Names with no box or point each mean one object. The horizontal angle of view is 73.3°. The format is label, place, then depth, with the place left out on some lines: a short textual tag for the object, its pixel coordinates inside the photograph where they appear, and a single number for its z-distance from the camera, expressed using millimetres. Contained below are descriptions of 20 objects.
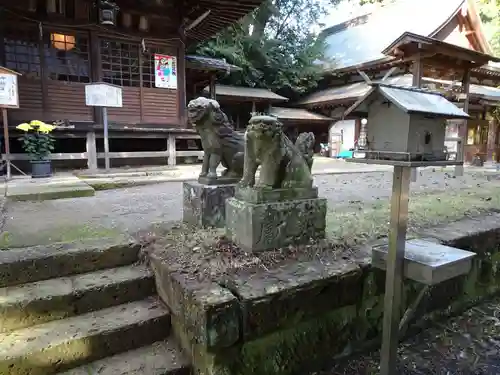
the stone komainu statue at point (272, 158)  2115
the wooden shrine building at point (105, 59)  7391
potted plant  6293
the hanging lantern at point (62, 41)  7664
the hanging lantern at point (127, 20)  8219
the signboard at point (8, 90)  5891
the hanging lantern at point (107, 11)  6954
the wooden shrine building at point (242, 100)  13453
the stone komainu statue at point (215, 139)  2592
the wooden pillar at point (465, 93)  7762
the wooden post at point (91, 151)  7700
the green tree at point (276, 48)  15094
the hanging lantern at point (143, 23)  8383
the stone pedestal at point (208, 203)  2719
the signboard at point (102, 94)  7234
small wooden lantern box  1738
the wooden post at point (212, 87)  11331
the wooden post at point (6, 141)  6012
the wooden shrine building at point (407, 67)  12446
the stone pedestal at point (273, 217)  2174
